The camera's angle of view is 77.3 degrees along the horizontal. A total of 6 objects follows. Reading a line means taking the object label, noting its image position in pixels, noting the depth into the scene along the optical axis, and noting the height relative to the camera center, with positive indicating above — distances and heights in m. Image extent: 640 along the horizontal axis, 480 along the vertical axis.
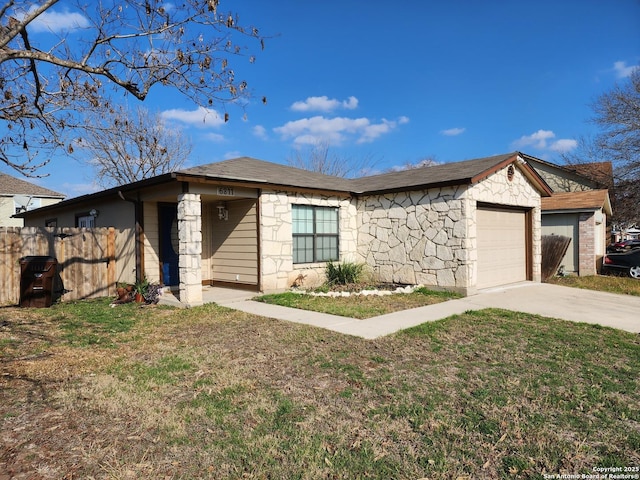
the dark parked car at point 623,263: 14.89 -1.18
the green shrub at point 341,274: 11.78 -1.18
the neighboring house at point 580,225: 15.10 +0.32
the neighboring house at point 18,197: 26.28 +2.60
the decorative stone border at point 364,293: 10.16 -1.53
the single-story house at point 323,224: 10.00 +0.28
